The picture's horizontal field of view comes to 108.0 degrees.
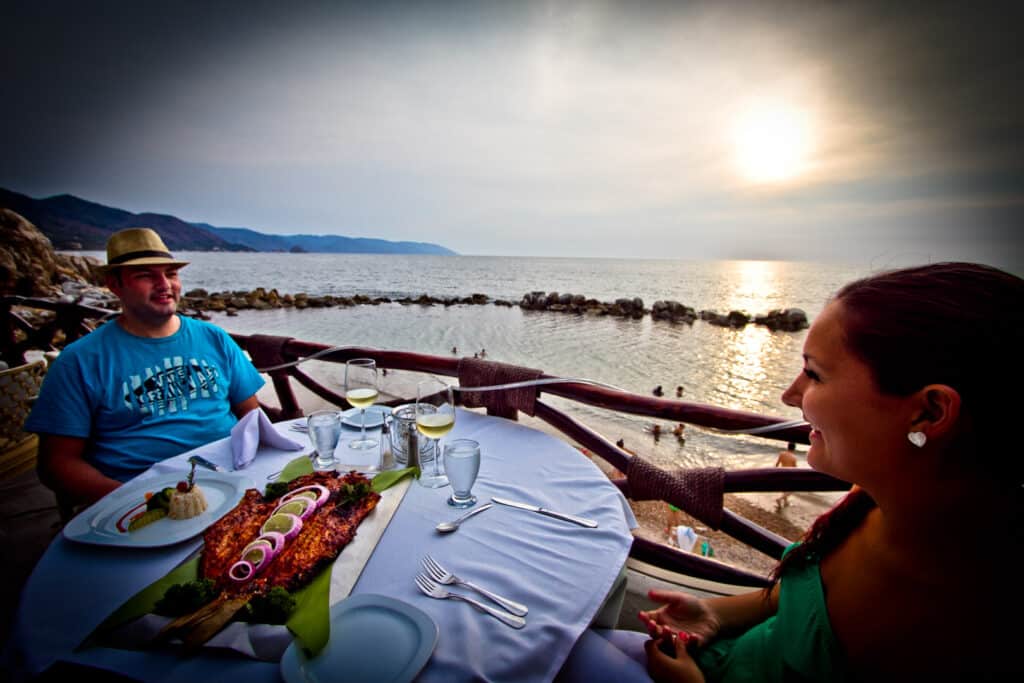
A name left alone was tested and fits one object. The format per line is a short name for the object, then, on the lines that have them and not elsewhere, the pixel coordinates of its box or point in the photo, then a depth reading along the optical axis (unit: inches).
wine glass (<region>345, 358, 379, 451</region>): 69.1
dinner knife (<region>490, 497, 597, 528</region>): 46.5
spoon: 45.7
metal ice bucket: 59.8
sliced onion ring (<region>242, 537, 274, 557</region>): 39.2
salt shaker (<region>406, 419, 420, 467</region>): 60.5
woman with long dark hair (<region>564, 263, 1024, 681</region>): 28.5
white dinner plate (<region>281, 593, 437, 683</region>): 28.6
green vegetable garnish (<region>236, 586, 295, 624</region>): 32.9
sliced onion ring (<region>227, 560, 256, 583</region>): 37.1
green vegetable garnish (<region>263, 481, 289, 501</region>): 50.3
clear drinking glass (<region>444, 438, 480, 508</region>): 47.9
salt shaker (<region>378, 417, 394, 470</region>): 60.7
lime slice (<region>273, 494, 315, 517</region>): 45.4
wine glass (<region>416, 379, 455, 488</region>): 57.1
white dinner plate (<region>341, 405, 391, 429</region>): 76.3
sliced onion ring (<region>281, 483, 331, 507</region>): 47.8
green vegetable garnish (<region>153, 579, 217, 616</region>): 32.9
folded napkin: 61.1
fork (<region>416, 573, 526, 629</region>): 33.6
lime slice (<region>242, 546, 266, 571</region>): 38.2
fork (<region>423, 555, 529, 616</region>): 35.0
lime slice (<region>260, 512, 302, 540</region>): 42.3
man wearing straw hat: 74.7
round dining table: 29.5
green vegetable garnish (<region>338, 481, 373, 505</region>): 49.0
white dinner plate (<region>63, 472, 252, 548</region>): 41.1
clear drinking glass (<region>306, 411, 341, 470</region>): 58.3
